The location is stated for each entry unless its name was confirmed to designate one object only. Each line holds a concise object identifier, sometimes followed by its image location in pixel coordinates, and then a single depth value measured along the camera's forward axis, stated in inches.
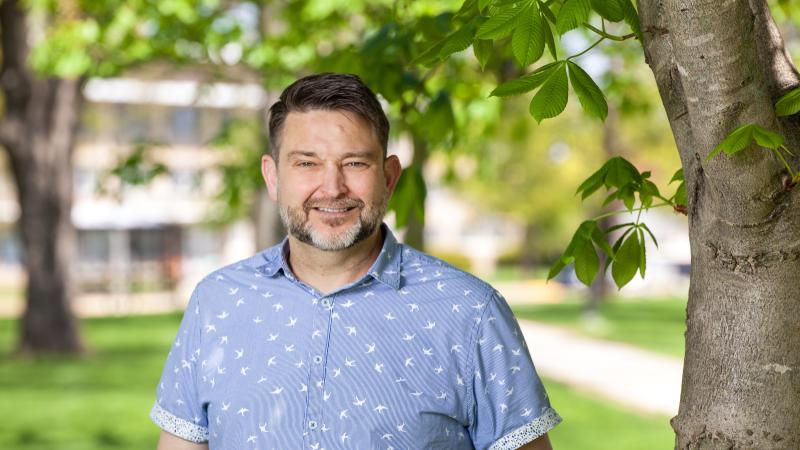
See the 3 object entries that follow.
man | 99.8
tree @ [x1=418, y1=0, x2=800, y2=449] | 82.6
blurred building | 1440.7
